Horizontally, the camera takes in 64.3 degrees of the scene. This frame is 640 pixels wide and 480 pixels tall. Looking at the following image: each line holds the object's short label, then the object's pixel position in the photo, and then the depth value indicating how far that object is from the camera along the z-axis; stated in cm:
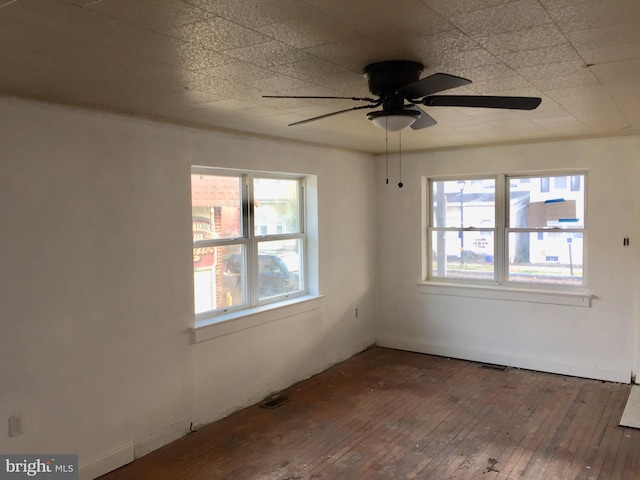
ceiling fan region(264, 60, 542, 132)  219
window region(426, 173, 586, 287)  508
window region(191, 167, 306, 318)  410
